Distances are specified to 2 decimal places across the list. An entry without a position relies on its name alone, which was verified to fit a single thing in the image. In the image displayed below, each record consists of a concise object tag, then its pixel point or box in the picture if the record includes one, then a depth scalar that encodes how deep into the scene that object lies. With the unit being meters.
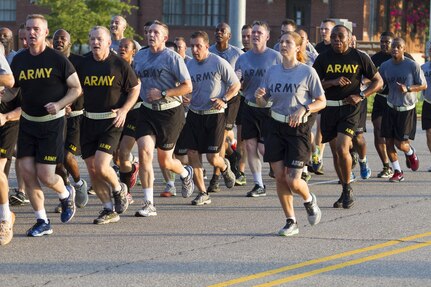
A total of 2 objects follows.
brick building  46.53
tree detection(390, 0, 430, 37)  50.62
